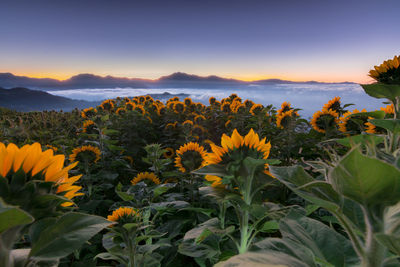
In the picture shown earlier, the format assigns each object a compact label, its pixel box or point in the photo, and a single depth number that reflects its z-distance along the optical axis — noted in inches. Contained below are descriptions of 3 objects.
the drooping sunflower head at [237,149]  42.6
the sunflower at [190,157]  80.7
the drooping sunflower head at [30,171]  19.2
